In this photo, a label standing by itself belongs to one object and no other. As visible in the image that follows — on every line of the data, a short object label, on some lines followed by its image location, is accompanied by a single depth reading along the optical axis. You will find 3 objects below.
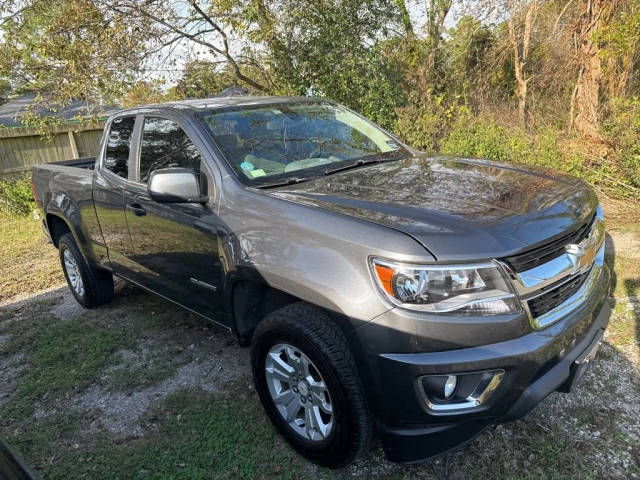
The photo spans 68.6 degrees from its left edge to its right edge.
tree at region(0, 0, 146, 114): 8.28
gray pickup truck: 1.91
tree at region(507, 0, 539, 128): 8.32
